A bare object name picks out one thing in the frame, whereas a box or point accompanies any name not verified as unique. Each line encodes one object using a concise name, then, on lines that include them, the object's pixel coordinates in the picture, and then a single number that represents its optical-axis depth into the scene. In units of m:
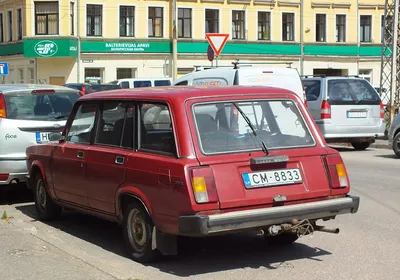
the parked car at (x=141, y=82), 35.47
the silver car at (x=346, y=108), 18.83
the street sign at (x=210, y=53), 23.34
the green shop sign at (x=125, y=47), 47.50
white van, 14.70
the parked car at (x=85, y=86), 30.74
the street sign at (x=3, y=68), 30.75
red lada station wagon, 6.54
